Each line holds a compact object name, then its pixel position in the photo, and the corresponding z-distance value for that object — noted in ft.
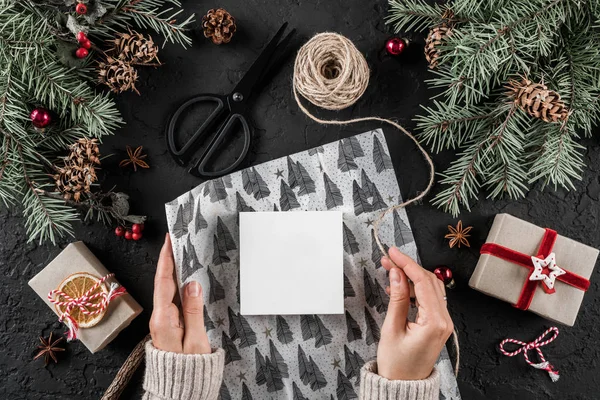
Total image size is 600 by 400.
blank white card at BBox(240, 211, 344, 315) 4.03
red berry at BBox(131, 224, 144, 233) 4.15
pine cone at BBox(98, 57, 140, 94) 3.93
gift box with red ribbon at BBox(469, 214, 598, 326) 3.99
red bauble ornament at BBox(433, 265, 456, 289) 4.07
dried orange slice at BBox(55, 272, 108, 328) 3.94
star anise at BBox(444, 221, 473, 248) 4.25
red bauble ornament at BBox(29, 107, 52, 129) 3.73
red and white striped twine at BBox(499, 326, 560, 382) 4.25
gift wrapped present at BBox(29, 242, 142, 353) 3.92
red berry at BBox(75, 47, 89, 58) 3.76
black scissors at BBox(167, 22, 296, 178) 4.15
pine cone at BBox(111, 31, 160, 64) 3.96
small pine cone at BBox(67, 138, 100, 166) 3.82
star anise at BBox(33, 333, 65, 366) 4.27
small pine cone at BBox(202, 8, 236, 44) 4.06
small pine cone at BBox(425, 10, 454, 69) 3.82
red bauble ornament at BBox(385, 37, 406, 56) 4.07
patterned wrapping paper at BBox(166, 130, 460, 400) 4.17
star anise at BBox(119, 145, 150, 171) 4.24
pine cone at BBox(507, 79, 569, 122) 3.43
